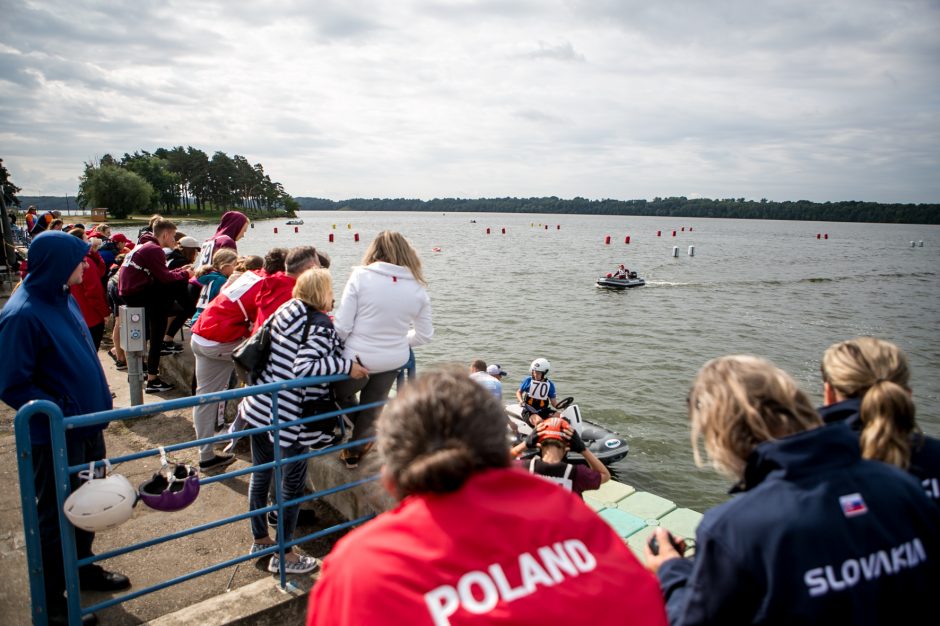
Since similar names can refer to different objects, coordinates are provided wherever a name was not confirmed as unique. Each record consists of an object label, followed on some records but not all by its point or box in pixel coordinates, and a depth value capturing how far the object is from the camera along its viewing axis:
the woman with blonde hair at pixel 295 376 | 3.59
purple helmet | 2.94
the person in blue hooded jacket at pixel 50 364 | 3.05
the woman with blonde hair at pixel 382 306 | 3.84
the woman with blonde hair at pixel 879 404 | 2.19
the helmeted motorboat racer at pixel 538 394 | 10.77
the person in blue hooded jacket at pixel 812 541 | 1.51
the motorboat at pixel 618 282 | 34.09
